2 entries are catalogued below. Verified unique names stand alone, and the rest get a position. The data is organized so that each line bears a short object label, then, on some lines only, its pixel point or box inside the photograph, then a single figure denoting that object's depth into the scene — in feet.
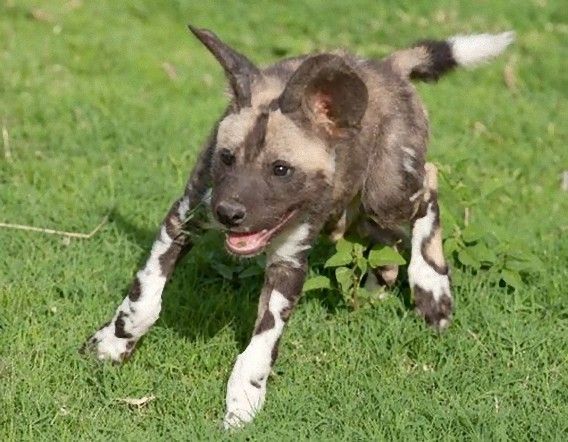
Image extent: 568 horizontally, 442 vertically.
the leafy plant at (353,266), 34.40
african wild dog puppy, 29.17
